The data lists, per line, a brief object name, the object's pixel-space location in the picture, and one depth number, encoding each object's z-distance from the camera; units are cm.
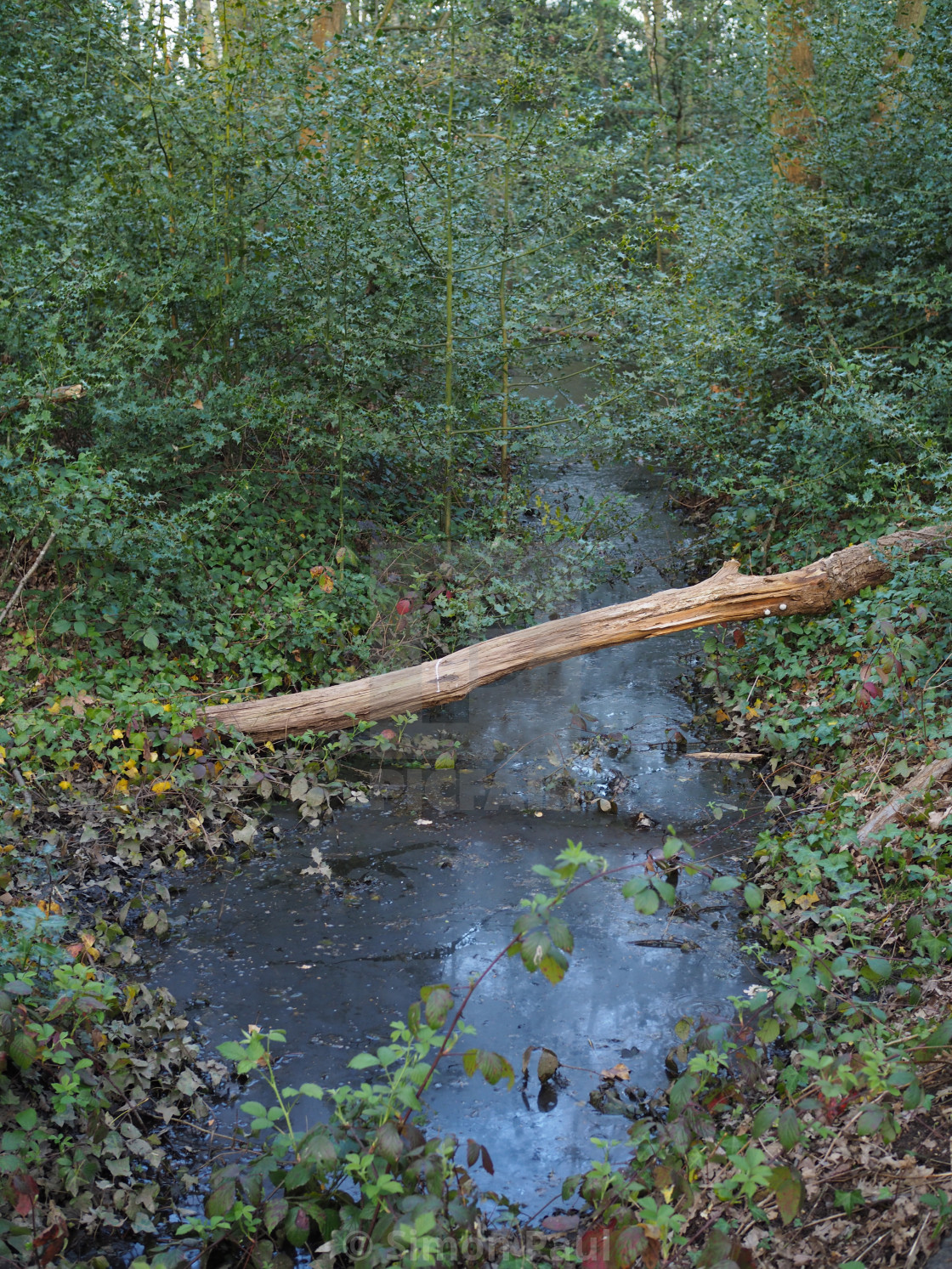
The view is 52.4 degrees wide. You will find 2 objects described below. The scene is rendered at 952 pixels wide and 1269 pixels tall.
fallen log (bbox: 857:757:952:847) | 454
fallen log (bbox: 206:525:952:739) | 621
